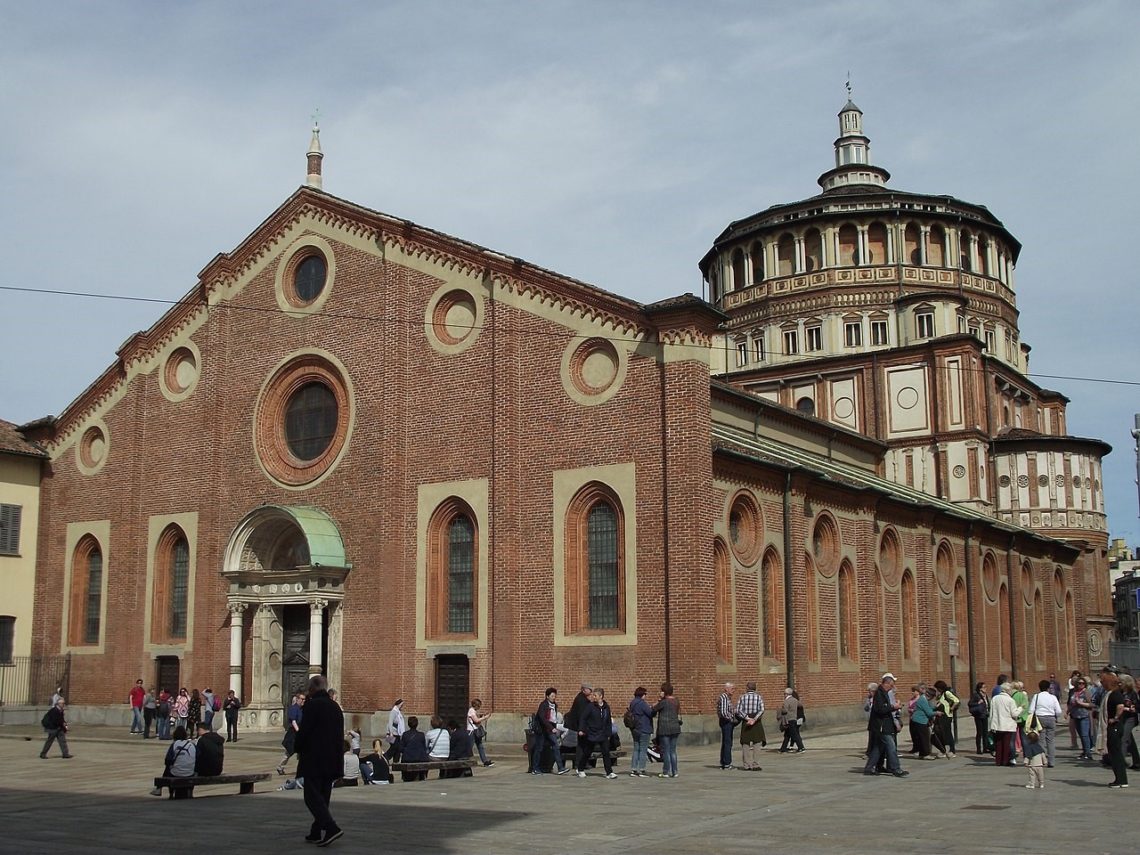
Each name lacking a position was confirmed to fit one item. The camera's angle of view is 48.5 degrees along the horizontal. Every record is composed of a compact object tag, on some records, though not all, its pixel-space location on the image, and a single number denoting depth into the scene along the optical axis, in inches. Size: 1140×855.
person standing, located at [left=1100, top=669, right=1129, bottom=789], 709.3
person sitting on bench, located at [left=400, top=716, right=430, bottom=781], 794.2
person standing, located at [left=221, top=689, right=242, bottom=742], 1165.7
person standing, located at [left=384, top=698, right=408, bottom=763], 848.3
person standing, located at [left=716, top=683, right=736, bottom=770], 848.9
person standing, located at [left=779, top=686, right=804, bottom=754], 969.5
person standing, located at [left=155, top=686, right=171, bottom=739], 1235.2
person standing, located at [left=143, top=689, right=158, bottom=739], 1247.5
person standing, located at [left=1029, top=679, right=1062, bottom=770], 794.2
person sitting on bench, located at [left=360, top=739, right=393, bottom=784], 773.9
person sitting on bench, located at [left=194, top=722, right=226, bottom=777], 698.2
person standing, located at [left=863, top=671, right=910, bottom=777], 786.2
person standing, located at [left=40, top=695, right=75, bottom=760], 977.5
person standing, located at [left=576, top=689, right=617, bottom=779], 815.7
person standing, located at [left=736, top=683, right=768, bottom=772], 840.9
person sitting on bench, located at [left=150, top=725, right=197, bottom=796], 685.9
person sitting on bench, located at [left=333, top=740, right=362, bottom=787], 753.6
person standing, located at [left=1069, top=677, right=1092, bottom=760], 908.0
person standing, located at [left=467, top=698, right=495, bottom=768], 901.2
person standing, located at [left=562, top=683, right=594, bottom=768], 830.5
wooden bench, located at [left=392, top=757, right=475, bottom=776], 781.3
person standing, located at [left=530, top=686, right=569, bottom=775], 823.7
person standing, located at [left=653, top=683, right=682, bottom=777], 808.9
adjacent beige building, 1438.2
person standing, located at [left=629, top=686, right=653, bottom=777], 818.2
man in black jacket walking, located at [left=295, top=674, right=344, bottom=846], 494.3
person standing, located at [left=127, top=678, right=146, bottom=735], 1283.2
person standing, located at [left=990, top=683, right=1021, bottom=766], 830.5
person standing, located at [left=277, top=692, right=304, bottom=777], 847.1
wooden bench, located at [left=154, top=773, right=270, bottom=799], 676.1
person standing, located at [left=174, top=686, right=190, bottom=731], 1180.5
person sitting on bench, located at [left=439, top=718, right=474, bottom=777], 824.3
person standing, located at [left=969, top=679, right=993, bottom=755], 946.1
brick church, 1055.6
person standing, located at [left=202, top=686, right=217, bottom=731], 1189.7
